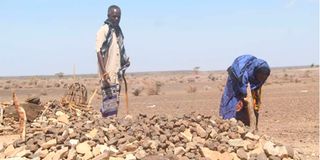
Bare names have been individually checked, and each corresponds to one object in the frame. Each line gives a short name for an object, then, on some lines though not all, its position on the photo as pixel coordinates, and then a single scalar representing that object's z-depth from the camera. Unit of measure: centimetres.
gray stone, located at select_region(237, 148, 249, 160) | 653
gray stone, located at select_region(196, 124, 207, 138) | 683
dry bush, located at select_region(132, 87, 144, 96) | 2697
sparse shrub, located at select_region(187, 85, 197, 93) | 2818
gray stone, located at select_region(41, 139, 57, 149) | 663
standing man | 820
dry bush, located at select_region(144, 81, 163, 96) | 2698
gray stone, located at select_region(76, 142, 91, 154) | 634
